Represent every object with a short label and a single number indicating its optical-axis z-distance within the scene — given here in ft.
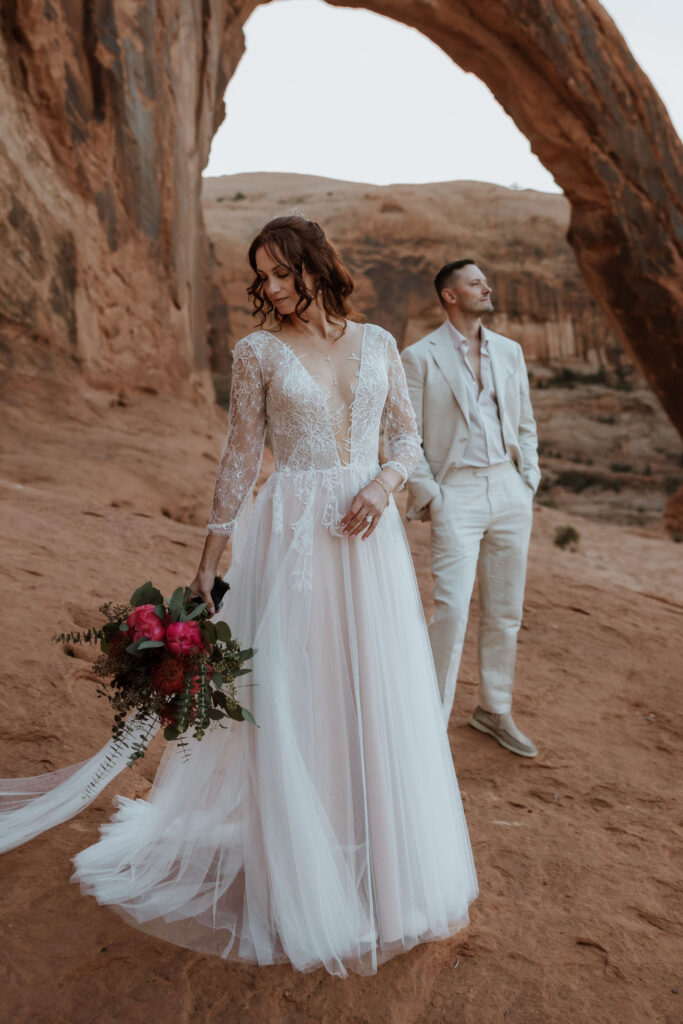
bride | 6.83
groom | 11.14
